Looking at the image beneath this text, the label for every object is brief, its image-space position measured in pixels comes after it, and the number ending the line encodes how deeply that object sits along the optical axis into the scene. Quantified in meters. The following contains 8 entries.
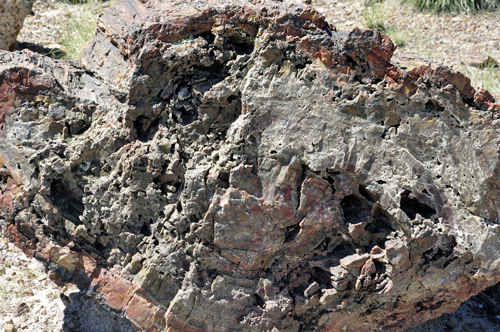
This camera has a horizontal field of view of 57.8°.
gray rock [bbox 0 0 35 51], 5.58
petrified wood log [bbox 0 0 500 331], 2.55
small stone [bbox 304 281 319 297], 2.68
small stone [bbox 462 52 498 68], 5.73
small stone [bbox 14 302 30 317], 3.38
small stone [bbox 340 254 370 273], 2.62
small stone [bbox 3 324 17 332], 3.22
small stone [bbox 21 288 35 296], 3.54
